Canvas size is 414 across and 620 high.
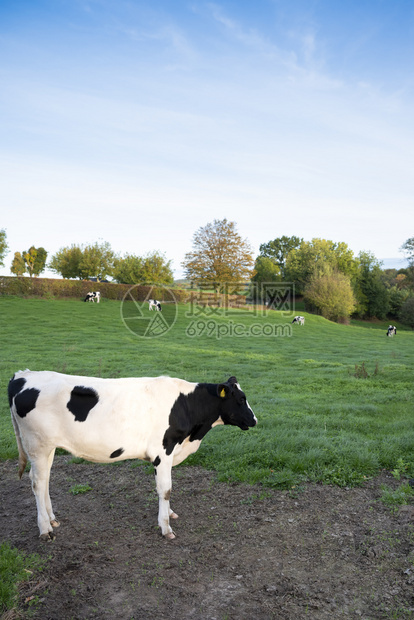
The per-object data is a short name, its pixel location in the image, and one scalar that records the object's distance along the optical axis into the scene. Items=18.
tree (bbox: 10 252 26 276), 108.11
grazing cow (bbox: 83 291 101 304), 43.19
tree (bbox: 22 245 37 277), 104.31
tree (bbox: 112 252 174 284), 55.06
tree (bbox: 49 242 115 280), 60.44
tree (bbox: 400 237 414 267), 70.50
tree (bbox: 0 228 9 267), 49.47
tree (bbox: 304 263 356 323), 66.62
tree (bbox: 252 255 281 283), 99.82
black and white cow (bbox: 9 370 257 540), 5.02
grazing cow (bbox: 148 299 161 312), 41.19
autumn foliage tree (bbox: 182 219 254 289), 64.56
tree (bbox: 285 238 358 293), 82.64
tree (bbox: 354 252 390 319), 79.31
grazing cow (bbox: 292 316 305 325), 47.54
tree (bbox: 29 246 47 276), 109.94
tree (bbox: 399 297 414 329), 67.38
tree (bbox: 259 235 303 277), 125.19
